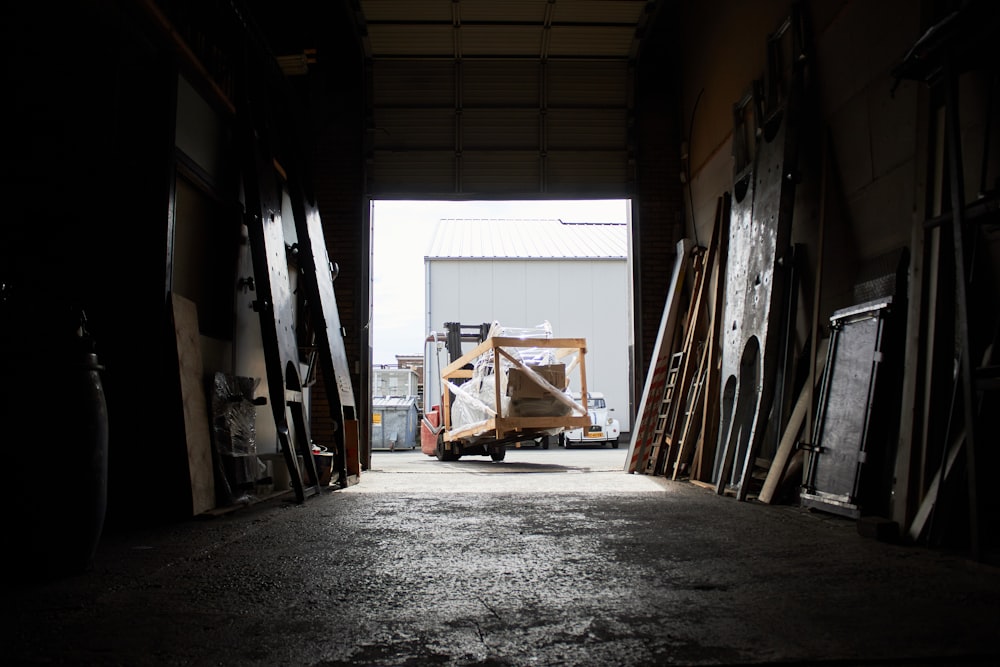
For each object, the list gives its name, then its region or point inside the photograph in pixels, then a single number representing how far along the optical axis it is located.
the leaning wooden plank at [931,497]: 3.82
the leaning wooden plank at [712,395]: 7.82
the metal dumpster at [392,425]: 23.17
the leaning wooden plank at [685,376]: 8.85
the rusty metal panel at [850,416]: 4.86
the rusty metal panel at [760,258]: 6.28
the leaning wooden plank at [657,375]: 9.70
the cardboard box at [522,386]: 12.51
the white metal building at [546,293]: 27.25
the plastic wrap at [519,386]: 12.54
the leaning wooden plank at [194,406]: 5.32
